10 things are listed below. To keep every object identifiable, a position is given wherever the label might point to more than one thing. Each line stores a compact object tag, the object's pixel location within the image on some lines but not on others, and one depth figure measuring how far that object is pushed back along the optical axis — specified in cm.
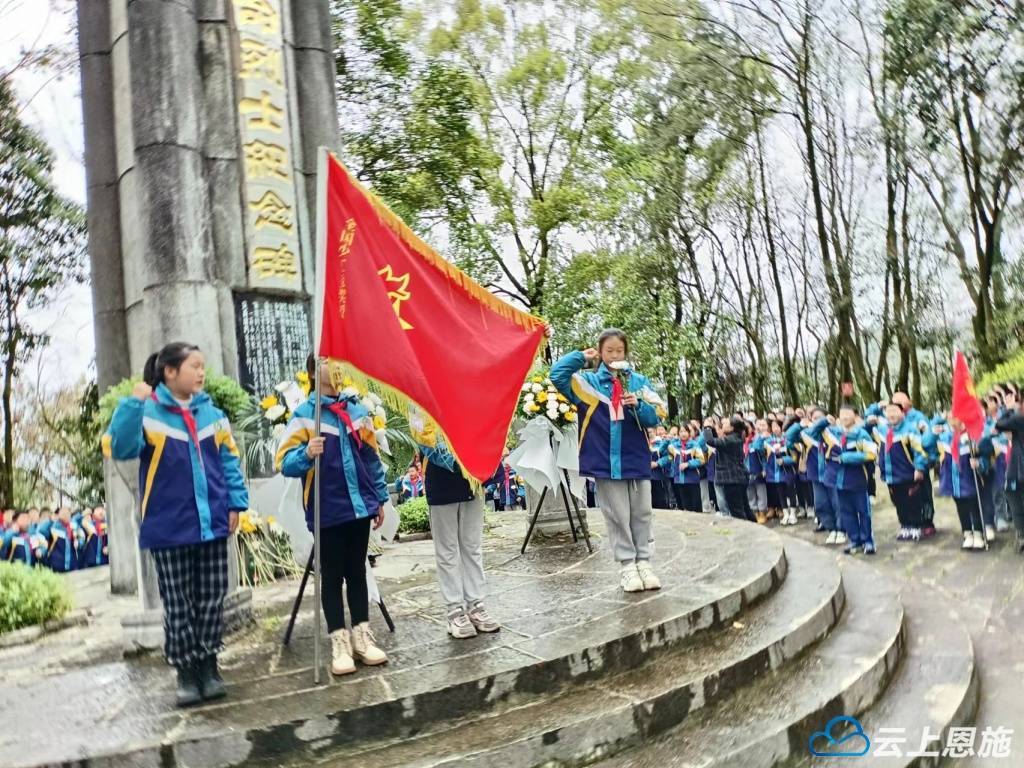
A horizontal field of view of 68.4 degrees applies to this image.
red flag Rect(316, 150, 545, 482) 389
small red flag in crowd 784
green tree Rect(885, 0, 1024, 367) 1288
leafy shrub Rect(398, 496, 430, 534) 1111
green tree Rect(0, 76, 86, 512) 1959
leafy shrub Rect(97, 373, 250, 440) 537
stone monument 714
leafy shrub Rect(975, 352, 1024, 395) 1071
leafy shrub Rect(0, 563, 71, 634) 620
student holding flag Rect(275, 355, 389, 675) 391
